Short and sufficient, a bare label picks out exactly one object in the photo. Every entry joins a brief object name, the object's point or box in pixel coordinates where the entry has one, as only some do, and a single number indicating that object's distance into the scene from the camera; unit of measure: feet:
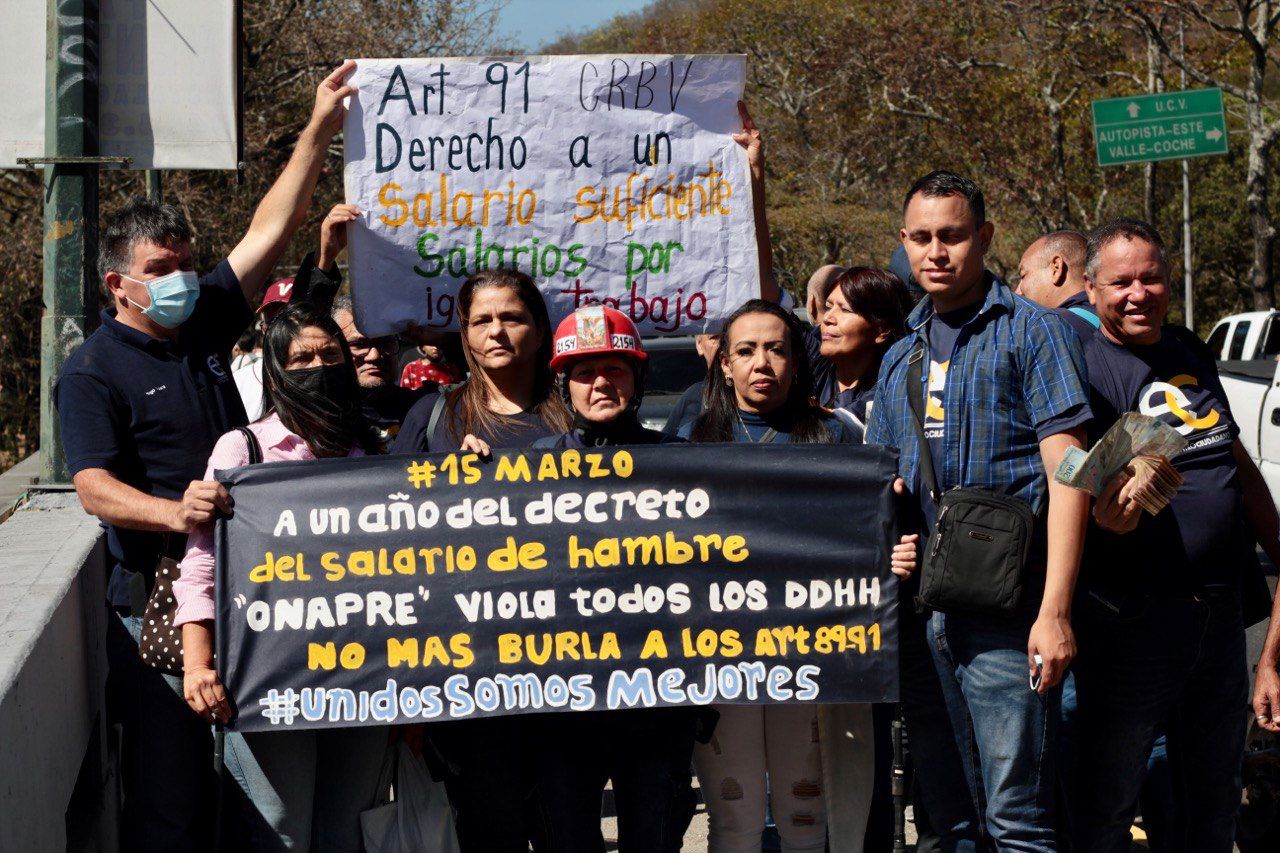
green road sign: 74.02
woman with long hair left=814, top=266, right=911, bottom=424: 16.97
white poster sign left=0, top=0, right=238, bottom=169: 18.63
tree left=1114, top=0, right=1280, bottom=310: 68.54
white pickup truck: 38.63
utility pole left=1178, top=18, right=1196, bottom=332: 101.55
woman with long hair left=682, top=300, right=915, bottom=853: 13.69
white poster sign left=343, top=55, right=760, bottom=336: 16.30
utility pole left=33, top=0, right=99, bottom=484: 17.98
